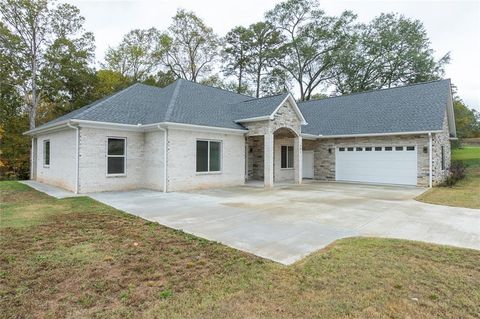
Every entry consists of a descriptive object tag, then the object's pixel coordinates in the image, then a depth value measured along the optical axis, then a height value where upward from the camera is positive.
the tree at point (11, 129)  22.95 +2.73
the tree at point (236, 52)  32.97 +13.03
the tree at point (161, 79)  29.72 +9.04
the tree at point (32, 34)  22.55 +10.79
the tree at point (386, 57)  29.88 +11.63
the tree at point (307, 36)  32.34 +14.54
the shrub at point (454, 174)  15.48 -0.72
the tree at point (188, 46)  31.95 +13.23
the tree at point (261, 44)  32.88 +13.81
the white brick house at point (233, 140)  12.22 +1.12
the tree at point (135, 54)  32.59 +12.42
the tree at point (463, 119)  29.67 +4.76
